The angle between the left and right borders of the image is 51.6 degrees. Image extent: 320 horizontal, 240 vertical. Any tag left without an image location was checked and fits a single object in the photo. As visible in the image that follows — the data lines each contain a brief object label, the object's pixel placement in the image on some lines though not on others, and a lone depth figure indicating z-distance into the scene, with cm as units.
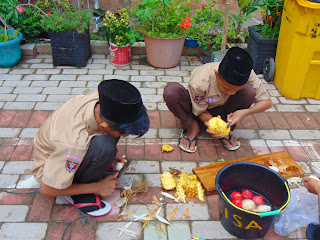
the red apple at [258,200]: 248
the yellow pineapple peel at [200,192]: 267
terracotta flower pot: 452
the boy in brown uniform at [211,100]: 291
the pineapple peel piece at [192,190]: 269
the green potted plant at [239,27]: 467
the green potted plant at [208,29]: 483
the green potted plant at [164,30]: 447
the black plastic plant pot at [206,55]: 482
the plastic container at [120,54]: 462
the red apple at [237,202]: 244
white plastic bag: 241
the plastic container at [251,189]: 216
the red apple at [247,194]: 254
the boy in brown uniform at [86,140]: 209
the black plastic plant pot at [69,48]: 444
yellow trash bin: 362
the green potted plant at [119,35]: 446
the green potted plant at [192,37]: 492
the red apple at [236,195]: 251
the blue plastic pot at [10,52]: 437
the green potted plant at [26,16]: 457
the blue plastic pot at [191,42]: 503
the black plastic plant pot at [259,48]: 443
